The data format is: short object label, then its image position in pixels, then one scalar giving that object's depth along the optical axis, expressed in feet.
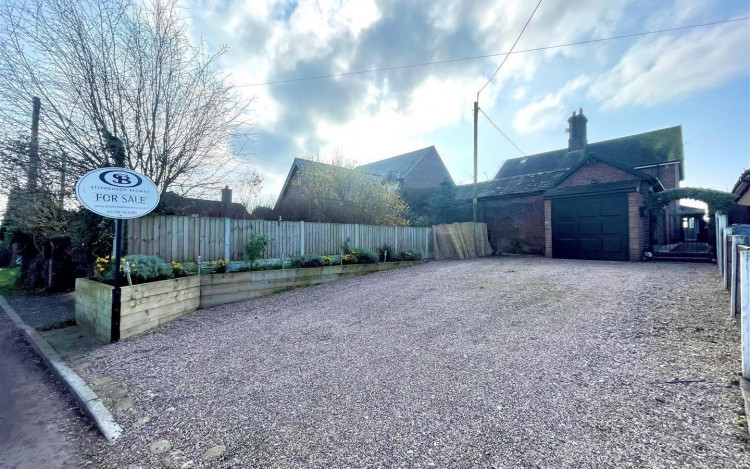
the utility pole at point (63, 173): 21.49
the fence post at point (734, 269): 12.66
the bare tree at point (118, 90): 20.39
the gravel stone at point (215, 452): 6.91
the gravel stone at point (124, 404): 9.16
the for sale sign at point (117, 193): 14.97
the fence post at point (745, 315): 8.13
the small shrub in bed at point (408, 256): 37.35
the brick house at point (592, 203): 37.91
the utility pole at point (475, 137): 53.16
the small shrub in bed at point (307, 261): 27.22
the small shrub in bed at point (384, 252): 36.04
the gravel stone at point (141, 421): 8.33
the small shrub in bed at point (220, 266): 22.99
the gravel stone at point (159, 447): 7.26
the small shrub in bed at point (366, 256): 32.24
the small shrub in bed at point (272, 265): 25.12
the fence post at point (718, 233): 24.93
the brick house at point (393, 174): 41.19
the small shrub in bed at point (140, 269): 17.34
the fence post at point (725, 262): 17.23
